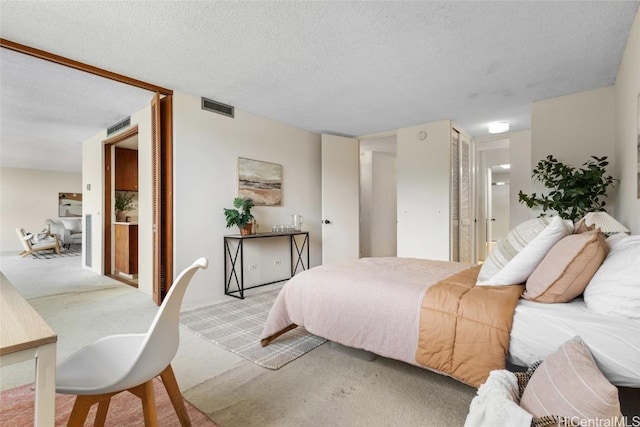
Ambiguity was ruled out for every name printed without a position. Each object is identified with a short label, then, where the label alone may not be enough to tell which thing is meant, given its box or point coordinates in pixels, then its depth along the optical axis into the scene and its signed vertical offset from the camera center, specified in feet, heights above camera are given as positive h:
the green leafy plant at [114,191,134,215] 17.62 +0.69
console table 12.51 -2.09
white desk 2.51 -1.16
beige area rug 7.32 -3.42
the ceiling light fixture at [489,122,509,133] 14.65 +4.03
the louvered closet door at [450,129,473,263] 15.23 +0.62
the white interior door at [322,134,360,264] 16.76 +0.69
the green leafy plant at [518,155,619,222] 9.87 +0.73
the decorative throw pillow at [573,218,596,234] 5.92 -0.36
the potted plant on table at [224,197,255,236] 12.49 -0.16
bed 4.16 -1.59
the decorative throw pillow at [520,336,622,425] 2.78 -1.81
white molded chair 3.59 -2.01
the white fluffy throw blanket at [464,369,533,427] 3.07 -2.10
